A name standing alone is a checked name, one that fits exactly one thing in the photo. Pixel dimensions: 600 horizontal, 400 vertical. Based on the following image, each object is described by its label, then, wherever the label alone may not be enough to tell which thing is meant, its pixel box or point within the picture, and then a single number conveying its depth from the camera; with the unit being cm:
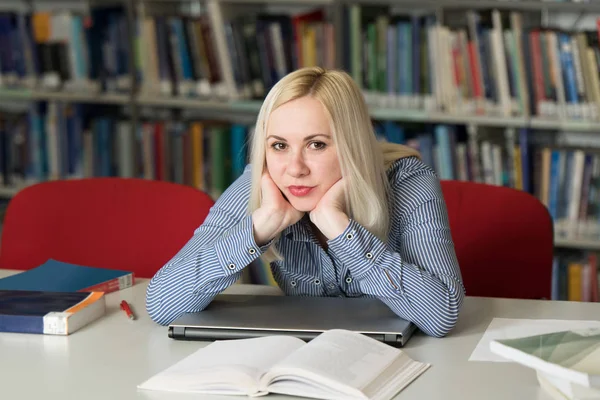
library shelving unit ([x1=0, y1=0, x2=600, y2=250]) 384
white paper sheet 242
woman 252
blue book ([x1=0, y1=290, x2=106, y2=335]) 247
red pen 257
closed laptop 240
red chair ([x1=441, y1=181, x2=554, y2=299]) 291
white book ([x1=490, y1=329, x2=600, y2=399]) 210
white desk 221
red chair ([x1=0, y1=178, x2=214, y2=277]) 301
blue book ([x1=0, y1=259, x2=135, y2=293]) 269
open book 217
